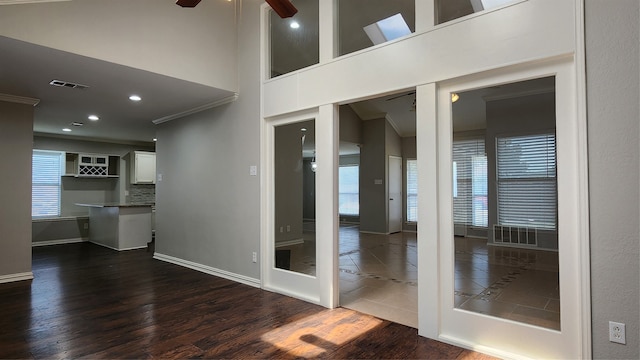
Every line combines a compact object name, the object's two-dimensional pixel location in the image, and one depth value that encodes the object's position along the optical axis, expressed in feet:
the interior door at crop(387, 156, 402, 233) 28.71
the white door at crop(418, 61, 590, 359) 7.08
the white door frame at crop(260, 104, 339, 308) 11.25
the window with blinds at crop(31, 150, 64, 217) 25.05
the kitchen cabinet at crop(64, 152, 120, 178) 26.66
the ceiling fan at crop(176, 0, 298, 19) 7.14
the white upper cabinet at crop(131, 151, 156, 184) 28.66
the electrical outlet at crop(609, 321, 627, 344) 6.45
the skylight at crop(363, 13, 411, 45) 9.76
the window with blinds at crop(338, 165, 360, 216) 30.63
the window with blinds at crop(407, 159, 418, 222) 28.81
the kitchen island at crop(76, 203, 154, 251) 22.36
